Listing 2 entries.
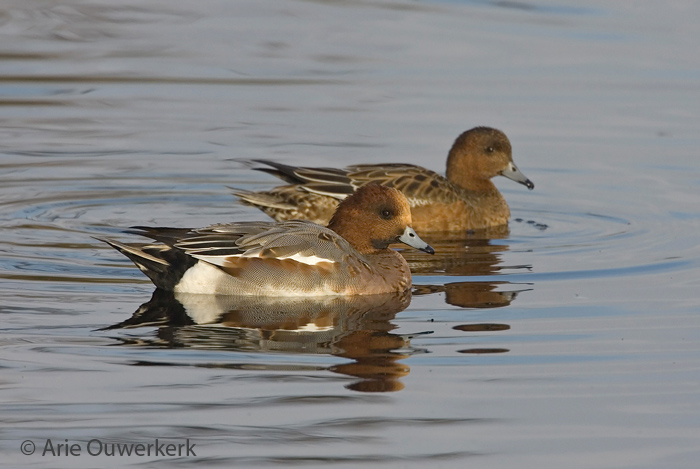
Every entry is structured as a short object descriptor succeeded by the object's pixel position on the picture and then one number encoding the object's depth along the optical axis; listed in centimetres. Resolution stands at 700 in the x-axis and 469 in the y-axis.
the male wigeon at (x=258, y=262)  1617
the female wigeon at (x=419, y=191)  2170
